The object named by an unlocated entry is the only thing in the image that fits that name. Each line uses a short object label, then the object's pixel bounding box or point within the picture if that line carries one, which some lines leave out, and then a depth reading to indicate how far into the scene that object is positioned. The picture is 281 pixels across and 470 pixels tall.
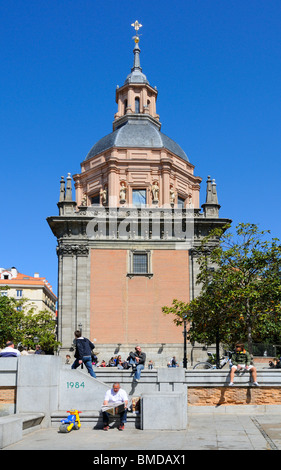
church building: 36.56
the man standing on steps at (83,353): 14.94
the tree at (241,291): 25.98
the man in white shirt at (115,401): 12.49
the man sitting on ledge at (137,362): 15.20
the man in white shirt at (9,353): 14.23
